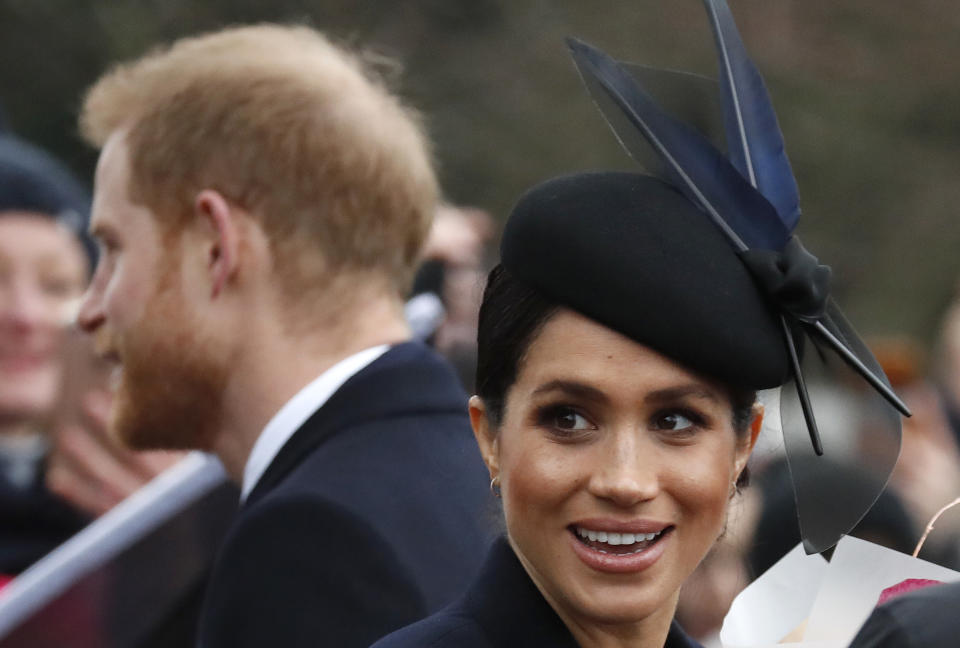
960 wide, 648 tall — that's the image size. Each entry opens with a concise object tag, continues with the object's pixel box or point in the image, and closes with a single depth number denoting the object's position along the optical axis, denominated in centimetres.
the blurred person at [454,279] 1097
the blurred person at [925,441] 1286
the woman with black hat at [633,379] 443
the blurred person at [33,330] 954
